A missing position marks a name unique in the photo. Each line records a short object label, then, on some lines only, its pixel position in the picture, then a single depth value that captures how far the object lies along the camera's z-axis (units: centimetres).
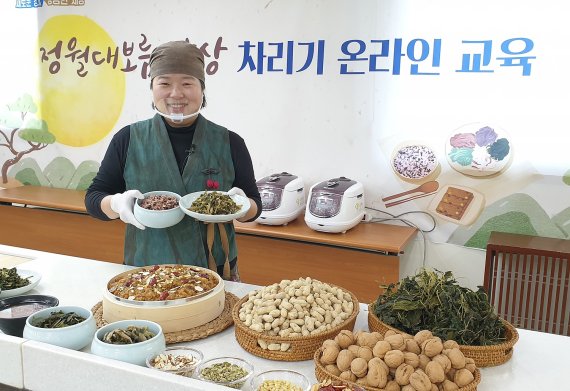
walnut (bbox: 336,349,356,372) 135
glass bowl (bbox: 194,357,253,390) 137
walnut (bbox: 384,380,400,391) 128
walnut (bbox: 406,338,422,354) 140
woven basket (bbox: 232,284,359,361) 155
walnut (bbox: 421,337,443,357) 137
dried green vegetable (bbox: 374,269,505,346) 155
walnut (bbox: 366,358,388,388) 129
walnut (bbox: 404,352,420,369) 133
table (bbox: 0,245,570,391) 138
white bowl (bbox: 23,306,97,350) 153
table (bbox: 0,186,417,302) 340
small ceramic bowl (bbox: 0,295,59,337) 162
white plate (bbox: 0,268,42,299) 192
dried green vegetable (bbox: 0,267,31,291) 197
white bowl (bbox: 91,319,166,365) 145
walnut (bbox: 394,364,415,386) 128
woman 230
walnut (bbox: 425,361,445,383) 129
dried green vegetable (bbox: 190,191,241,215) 215
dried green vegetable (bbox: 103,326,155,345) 150
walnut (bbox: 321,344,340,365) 139
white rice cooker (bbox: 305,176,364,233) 347
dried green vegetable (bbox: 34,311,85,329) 159
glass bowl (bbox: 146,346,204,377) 140
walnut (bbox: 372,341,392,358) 136
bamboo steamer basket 169
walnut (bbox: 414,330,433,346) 143
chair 319
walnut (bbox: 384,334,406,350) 138
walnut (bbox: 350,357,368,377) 132
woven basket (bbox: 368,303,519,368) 150
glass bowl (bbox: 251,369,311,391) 134
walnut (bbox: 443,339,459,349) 141
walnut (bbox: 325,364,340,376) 136
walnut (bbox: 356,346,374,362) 135
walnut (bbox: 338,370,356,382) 133
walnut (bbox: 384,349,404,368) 132
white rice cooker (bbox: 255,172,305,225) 360
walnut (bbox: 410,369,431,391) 125
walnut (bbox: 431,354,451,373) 133
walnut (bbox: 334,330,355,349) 143
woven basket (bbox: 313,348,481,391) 129
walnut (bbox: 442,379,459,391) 129
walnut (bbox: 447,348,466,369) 135
